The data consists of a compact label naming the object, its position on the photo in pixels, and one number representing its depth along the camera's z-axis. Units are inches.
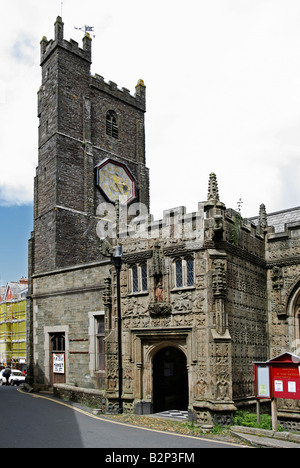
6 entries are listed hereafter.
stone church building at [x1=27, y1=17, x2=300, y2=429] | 546.6
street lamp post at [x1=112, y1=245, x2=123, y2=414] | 603.2
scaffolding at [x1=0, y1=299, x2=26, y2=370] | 1923.0
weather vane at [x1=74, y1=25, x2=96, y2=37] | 1231.3
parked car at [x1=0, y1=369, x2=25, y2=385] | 1202.0
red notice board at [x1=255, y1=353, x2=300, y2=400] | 462.6
